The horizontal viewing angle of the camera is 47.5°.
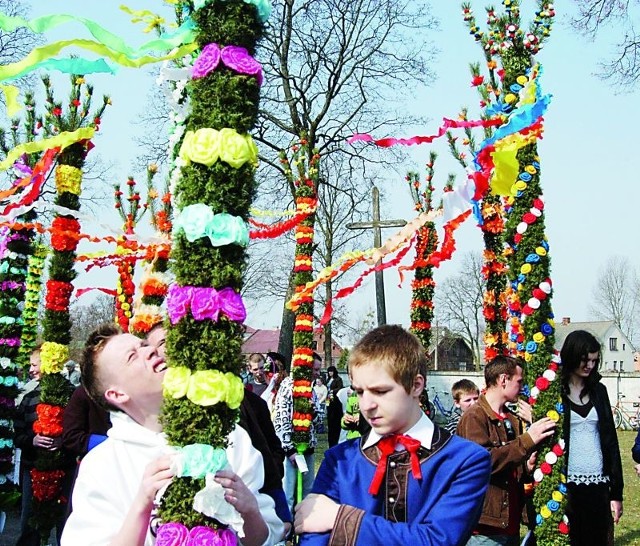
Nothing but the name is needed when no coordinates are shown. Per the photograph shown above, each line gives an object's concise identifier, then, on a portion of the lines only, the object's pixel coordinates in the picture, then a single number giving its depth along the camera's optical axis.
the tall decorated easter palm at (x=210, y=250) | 2.26
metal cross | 17.61
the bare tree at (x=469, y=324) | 55.75
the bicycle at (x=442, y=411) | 27.29
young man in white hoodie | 2.25
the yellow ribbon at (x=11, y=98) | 2.53
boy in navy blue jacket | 2.37
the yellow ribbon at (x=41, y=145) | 2.77
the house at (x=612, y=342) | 76.31
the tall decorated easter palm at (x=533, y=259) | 5.66
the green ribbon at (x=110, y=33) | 2.34
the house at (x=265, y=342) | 69.94
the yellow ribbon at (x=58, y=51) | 2.32
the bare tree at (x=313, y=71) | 23.78
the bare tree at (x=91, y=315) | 46.88
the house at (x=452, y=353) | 64.88
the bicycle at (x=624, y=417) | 26.95
